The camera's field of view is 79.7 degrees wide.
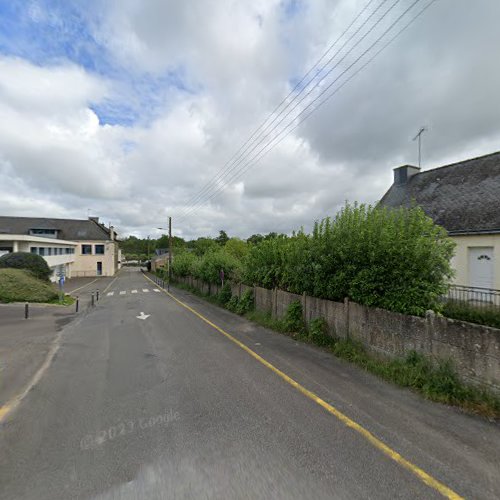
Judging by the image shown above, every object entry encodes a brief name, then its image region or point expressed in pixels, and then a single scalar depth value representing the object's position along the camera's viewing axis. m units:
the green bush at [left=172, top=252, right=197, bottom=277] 30.05
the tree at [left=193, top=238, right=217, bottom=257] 83.34
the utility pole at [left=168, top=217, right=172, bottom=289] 39.58
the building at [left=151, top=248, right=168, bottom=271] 66.32
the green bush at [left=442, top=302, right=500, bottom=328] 8.10
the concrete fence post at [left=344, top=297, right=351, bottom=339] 7.51
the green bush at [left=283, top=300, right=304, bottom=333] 9.52
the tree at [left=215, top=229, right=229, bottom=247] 100.43
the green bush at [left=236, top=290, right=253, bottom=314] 13.79
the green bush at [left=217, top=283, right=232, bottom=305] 17.22
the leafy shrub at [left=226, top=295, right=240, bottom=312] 14.92
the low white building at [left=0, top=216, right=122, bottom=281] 46.50
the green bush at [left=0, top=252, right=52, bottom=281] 21.60
